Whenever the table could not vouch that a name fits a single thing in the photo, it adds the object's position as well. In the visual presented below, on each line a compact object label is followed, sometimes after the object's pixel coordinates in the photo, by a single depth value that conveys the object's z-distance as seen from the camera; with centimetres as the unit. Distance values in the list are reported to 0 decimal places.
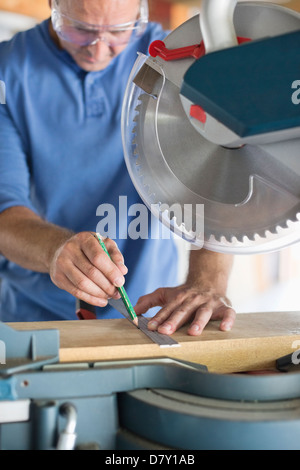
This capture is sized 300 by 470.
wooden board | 107
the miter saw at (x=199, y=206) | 81
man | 172
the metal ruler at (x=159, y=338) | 111
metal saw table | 83
